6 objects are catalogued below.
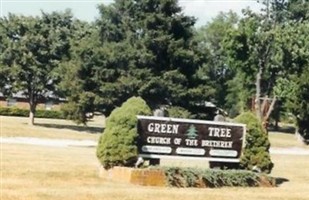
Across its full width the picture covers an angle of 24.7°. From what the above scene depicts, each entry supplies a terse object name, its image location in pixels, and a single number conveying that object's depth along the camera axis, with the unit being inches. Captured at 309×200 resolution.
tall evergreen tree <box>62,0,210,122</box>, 1702.8
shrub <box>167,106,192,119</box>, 1625.6
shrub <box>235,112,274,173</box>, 639.1
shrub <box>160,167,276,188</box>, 581.0
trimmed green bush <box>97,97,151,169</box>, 604.7
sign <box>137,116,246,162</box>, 625.0
